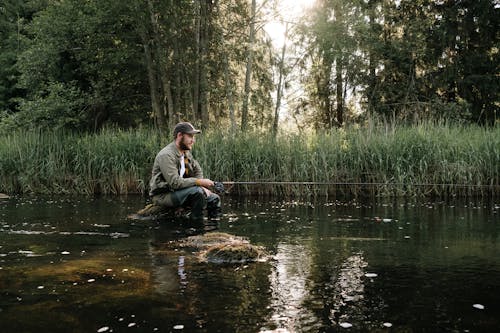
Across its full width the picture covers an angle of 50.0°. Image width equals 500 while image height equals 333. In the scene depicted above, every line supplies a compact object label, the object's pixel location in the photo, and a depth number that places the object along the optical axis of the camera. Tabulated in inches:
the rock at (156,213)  335.0
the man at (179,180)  321.1
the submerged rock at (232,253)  207.6
